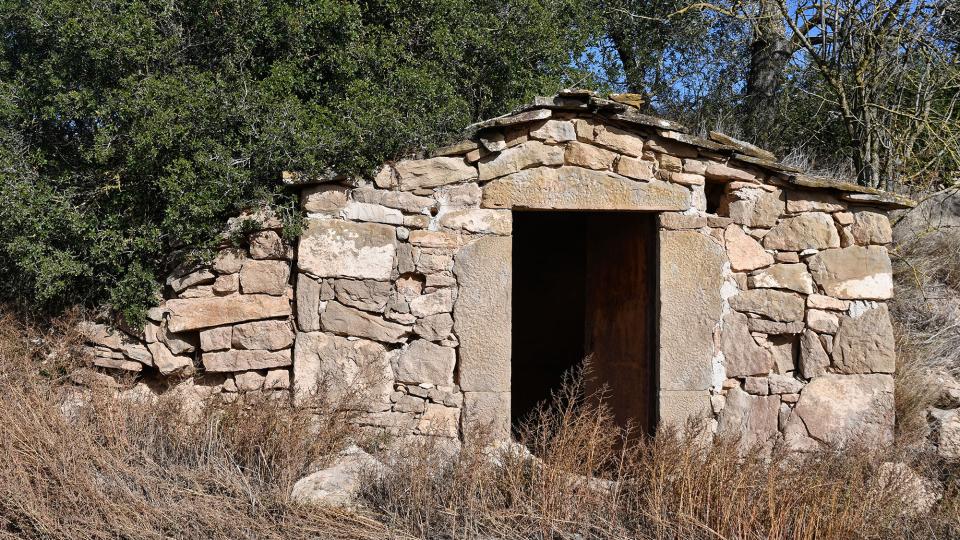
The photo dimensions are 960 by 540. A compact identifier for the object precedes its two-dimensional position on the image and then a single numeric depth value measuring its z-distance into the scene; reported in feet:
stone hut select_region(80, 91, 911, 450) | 15.81
